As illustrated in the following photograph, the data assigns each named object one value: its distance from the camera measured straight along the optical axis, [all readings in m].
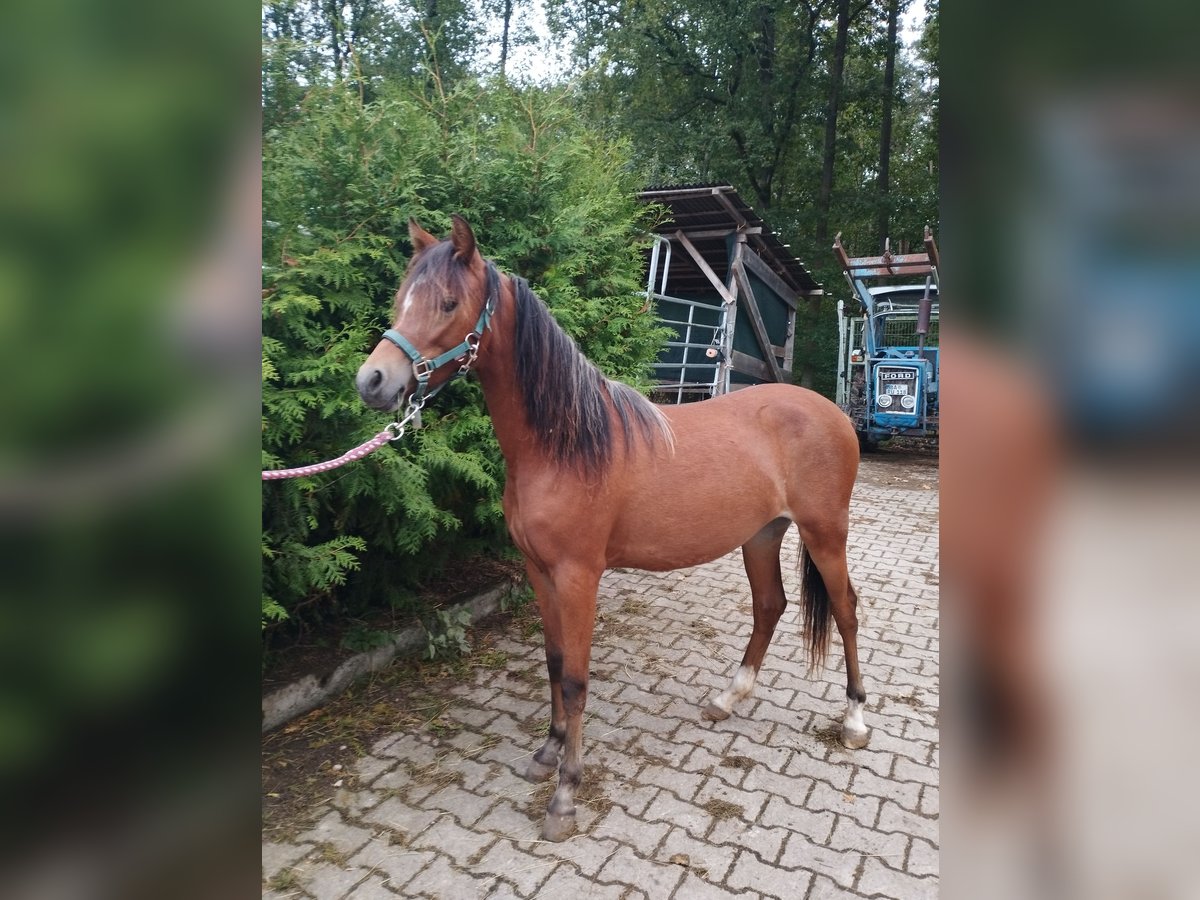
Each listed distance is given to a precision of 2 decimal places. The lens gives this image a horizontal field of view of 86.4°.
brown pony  2.12
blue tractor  9.17
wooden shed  8.09
